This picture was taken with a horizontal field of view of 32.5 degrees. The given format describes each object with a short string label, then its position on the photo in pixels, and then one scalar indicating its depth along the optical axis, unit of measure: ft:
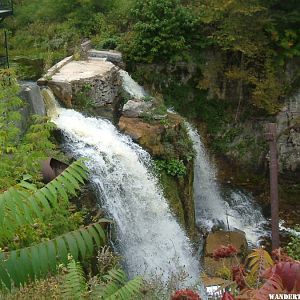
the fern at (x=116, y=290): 8.87
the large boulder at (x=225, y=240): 32.97
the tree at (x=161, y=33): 42.63
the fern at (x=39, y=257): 7.45
